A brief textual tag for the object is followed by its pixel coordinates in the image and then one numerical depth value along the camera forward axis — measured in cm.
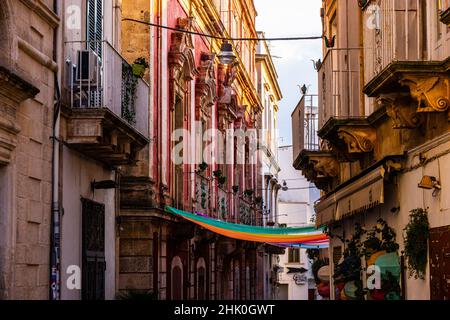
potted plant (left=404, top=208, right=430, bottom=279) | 1314
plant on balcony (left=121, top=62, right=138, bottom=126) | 1688
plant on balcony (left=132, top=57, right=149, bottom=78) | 1763
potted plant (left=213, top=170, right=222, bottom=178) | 2931
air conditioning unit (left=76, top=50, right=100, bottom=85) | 1477
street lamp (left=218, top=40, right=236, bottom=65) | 2542
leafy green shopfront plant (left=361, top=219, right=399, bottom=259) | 1527
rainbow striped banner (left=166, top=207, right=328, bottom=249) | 2275
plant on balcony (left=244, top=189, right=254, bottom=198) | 3720
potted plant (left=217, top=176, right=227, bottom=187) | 2934
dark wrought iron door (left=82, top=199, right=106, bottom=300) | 1591
